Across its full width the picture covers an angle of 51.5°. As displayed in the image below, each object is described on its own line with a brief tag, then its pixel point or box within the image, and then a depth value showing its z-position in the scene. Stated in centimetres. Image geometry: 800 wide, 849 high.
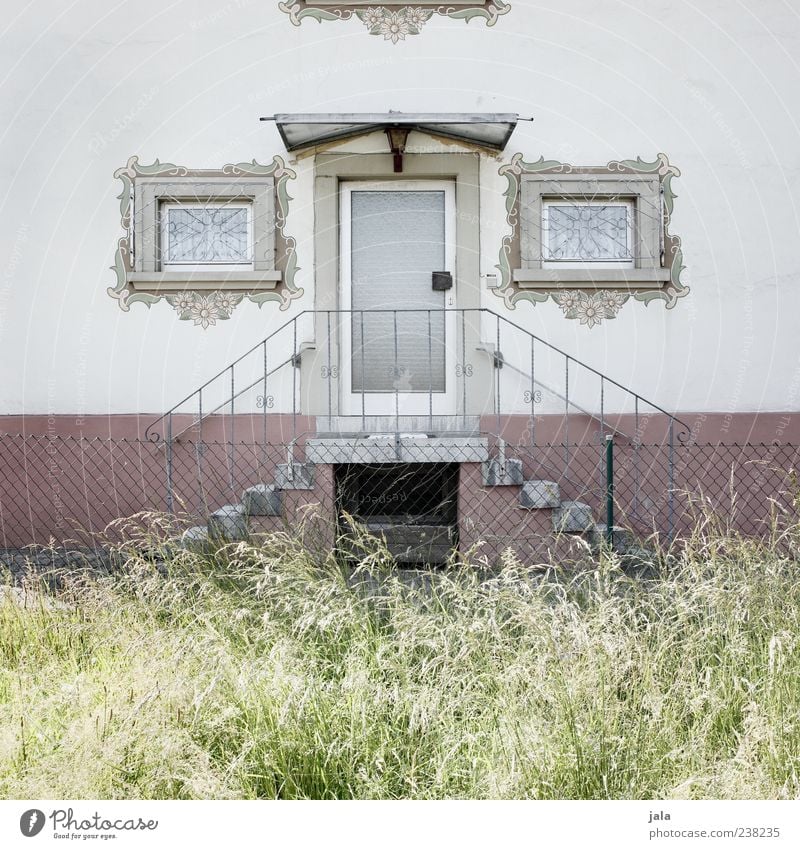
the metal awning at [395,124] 557
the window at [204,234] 628
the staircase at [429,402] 606
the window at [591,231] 613
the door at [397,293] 629
